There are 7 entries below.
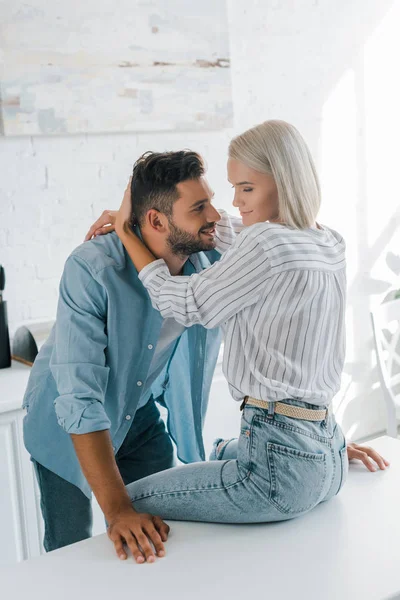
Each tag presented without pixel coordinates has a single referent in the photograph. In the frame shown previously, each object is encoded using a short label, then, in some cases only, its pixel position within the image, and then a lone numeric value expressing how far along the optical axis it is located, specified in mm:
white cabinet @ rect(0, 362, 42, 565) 2213
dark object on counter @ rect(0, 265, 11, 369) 2459
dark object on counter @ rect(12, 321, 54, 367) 2506
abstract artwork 2561
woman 1335
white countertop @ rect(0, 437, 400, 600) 1184
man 1441
